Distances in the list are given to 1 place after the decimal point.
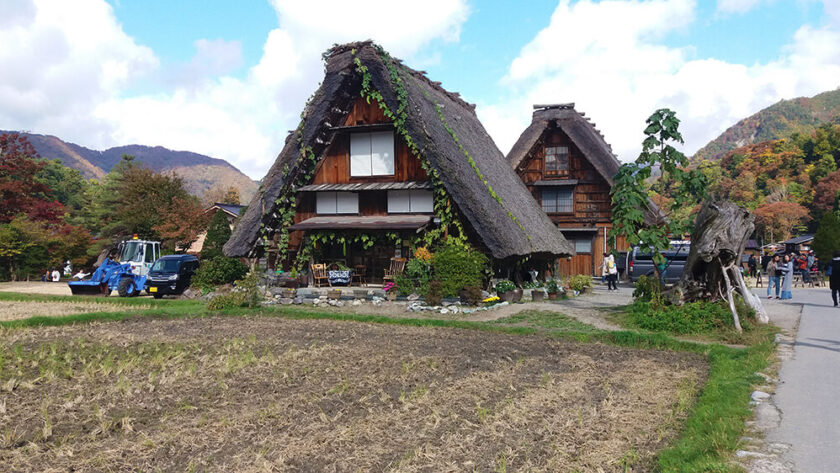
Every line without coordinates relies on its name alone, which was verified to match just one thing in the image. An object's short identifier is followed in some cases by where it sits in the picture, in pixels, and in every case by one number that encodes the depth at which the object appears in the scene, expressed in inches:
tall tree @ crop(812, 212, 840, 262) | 1321.4
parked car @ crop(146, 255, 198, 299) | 844.6
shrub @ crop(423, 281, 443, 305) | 623.6
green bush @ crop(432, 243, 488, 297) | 628.1
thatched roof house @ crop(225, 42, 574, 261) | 657.6
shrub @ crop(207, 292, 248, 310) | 646.5
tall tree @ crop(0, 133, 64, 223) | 1233.4
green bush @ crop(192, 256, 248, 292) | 816.3
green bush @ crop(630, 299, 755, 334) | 455.5
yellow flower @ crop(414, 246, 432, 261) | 663.0
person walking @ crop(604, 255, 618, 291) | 885.8
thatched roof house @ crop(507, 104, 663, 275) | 1144.2
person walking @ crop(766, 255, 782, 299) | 753.0
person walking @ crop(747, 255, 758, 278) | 1221.7
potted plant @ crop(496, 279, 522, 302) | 684.7
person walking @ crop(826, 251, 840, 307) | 611.8
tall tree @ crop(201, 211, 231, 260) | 1241.4
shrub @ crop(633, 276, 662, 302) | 517.0
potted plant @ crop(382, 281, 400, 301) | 676.7
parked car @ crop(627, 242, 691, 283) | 903.1
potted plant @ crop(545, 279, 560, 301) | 748.0
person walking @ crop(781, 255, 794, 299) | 722.8
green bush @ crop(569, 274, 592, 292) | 831.1
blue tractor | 879.1
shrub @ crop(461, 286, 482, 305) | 621.0
